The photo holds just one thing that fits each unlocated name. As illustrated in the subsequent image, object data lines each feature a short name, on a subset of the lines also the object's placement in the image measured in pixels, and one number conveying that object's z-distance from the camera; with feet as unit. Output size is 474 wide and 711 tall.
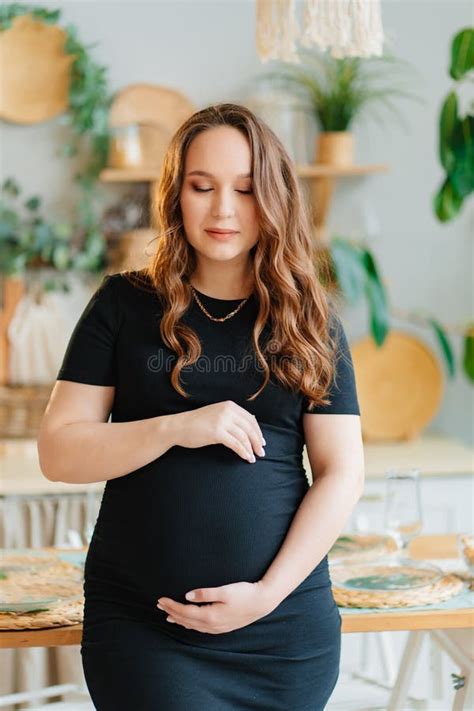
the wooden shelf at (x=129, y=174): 12.56
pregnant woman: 5.37
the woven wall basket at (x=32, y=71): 12.83
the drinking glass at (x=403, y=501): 6.64
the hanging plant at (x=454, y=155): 10.09
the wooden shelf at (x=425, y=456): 11.38
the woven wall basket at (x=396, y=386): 13.09
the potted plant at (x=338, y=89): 12.78
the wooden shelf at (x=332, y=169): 12.65
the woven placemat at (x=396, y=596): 6.18
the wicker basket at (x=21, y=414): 12.54
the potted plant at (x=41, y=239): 12.85
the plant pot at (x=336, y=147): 12.76
